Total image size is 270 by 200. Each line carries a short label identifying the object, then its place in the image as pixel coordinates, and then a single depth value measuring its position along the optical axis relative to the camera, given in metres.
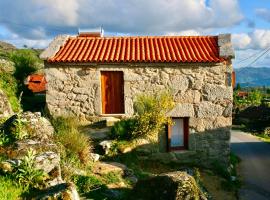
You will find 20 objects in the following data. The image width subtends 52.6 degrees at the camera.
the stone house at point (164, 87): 9.86
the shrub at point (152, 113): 9.47
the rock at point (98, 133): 9.55
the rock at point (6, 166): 4.53
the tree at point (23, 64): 13.16
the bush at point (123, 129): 9.48
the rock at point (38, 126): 5.80
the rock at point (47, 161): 4.63
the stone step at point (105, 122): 9.91
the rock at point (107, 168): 7.05
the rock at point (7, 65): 12.55
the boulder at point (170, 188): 5.04
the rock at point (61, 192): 4.01
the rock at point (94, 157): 7.77
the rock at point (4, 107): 8.20
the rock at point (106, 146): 9.10
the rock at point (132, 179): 6.79
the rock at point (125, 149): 9.35
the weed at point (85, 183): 5.37
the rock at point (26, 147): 4.97
